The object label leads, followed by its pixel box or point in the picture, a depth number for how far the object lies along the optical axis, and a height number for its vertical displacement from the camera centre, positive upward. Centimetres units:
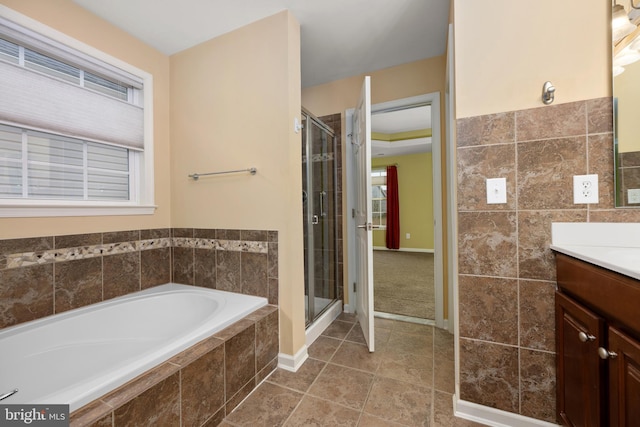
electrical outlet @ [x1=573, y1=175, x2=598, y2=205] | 109 +9
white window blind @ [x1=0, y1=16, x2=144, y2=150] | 138 +78
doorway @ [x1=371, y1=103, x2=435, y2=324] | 389 +22
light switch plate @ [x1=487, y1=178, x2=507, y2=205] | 120 +10
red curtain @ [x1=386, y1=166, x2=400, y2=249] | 614 +7
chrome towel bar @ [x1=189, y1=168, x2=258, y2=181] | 177 +31
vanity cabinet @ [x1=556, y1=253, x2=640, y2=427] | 72 -46
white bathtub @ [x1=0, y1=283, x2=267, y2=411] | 99 -67
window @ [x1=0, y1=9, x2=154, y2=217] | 139 +56
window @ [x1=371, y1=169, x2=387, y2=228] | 643 +42
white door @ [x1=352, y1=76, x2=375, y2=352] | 184 +0
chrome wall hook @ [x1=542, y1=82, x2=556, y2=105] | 112 +53
